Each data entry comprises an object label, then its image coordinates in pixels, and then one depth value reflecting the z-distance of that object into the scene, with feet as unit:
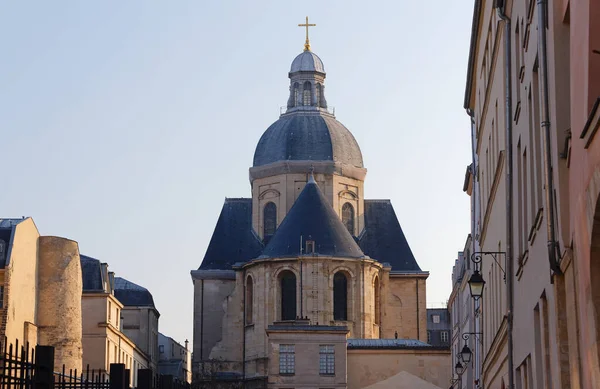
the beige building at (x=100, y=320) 238.89
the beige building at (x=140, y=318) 299.58
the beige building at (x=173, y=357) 351.05
